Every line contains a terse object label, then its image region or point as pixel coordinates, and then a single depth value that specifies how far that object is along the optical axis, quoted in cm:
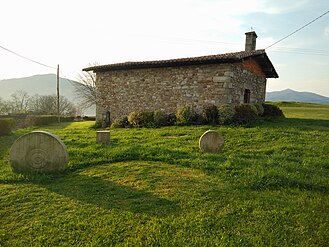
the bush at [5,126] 1434
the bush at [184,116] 1385
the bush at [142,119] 1481
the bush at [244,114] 1294
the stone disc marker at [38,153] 611
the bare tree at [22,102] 4922
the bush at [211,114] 1335
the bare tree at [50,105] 4800
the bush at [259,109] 1610
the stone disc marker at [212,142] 791
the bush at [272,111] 1694
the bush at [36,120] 2248
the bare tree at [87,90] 4322
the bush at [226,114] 1289
